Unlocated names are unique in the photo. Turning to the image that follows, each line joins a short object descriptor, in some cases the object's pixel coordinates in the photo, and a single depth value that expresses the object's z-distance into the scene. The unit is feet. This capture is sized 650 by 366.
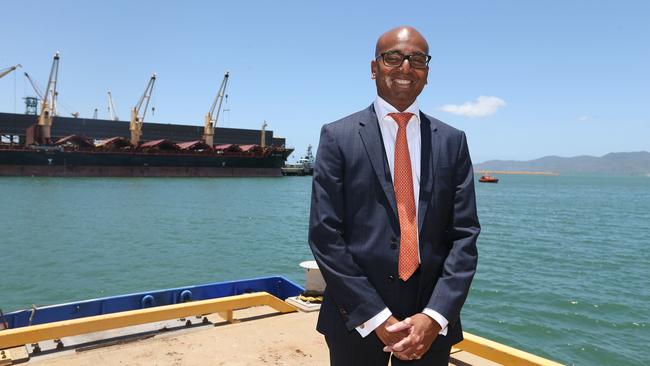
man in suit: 6.79
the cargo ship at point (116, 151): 198.90
